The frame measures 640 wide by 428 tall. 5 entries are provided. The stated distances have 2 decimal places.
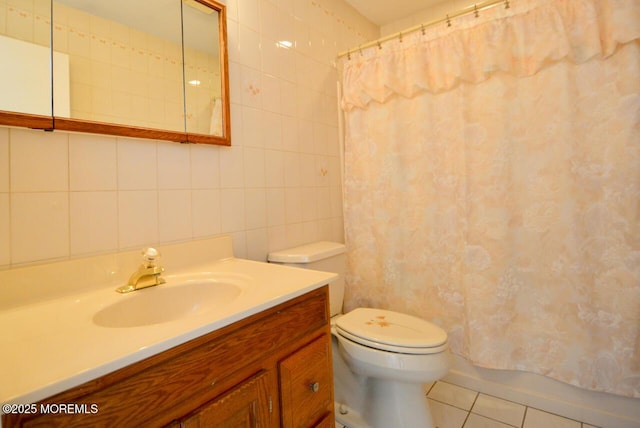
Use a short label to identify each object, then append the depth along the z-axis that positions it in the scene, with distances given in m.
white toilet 1.13
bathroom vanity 0.45
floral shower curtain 1.18
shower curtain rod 1.33
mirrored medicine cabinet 0.78
